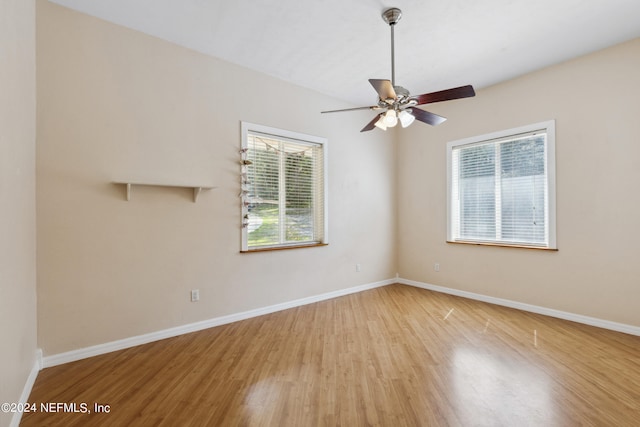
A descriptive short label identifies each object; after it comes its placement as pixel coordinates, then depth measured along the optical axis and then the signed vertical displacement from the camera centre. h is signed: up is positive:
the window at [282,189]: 3.66 +0.36
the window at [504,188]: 3.67 +0.36
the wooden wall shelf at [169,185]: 2.71 +0.31
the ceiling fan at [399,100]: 2.28 +0.97
